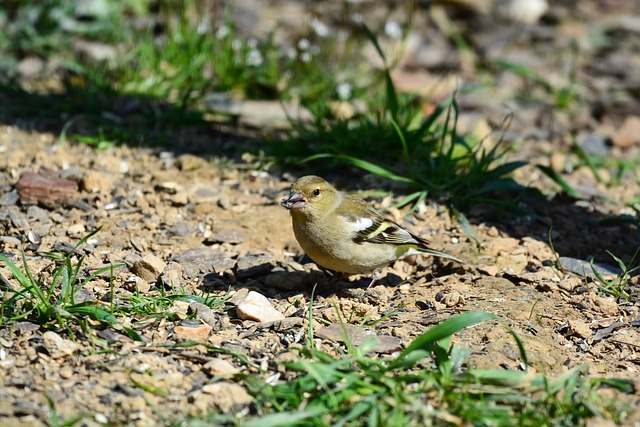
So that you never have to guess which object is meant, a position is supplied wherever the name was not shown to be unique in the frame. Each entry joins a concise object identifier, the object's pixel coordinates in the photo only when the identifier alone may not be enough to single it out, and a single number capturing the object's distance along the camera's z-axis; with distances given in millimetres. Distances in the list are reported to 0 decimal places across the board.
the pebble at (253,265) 9961
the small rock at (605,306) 9117
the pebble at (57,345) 7473
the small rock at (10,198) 10945
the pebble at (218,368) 7347
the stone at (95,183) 11523
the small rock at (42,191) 11039
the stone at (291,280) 9805
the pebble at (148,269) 9398
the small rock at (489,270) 10125
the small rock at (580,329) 8500
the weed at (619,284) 9422
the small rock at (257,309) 8547
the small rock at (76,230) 10445
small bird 9586
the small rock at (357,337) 7942
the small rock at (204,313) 8414
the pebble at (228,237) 10727
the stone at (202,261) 9867
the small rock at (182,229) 10844
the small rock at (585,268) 9982
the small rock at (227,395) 6922
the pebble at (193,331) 8023
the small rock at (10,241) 9969
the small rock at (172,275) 9258
